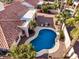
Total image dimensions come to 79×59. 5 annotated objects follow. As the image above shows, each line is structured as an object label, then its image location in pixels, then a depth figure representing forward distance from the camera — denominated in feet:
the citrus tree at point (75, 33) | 32.28
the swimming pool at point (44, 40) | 43.23
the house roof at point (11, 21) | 41.17
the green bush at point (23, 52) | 32.54
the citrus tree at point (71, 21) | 34.54
